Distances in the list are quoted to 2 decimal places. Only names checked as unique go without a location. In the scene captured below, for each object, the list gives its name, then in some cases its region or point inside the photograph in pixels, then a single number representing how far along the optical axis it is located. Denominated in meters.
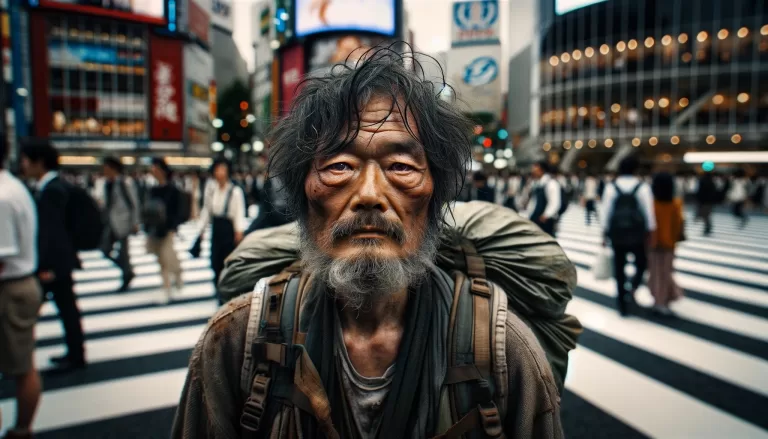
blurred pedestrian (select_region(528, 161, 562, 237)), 7.80
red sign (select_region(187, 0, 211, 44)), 58.19
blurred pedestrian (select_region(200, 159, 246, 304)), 5.71
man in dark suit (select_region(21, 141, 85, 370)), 3.75
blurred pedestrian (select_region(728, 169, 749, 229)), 16.16
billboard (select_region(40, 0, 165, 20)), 41.16
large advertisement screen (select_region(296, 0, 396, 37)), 26.80
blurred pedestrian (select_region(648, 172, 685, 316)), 5.84
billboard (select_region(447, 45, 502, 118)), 47.59
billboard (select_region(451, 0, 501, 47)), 56.62
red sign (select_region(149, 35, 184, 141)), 46.62
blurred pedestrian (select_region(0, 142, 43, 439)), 2.85
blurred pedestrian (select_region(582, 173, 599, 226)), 16.81
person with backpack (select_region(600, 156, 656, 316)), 5.58
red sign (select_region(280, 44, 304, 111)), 29.69
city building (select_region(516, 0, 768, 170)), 32.81
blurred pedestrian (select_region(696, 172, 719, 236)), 13.84
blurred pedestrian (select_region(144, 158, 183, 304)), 6.24
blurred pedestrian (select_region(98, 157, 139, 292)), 6.91
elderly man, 1.25
